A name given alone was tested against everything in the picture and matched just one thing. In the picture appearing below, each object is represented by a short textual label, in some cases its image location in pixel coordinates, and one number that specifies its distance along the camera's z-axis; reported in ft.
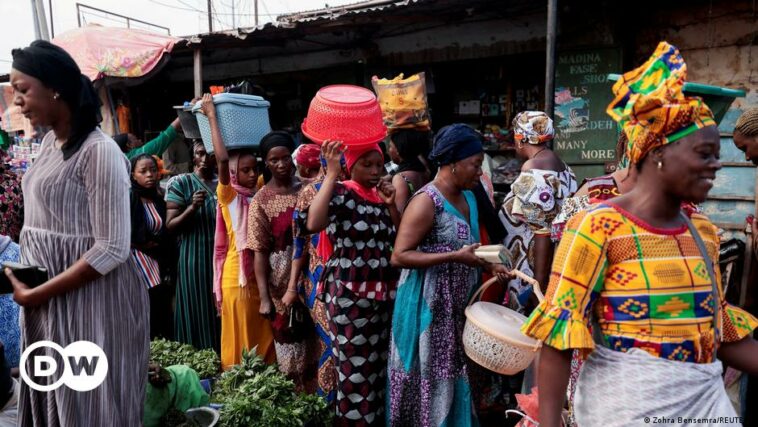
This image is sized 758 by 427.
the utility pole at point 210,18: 62.15
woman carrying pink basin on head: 10.45
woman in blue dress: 10.07
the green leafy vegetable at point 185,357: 12.08
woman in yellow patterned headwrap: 5.35
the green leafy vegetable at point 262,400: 9.78
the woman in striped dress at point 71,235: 6.97
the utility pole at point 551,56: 15.01
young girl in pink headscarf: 13.37
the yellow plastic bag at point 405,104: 14.01
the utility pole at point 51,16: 60.29
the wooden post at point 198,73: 23.58
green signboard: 20.40
